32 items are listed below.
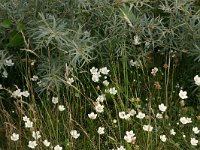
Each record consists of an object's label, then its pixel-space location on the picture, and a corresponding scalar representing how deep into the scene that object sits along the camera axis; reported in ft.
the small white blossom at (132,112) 9.81
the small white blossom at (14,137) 9.33
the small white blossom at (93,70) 10.58
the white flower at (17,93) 10.14
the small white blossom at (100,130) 9.46
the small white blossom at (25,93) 10.32
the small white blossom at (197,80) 9.95
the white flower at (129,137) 8.85
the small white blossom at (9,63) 10.62
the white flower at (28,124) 9.42
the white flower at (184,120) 9.62
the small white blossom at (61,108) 9.82
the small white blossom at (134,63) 11.02
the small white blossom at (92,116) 9.75
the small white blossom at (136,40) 10.66
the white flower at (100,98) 9.81
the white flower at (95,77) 10.40
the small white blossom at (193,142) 9.26
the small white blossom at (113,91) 10.13
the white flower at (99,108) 9.54
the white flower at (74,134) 9.25
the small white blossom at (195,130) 9.48
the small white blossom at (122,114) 9.60
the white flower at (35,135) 9.16
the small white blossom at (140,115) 9.62
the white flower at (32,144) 9.20
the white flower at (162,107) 9.66
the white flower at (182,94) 9.88
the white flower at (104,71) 10.64
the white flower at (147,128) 9.18
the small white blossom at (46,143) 9.12
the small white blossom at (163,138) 9.23
